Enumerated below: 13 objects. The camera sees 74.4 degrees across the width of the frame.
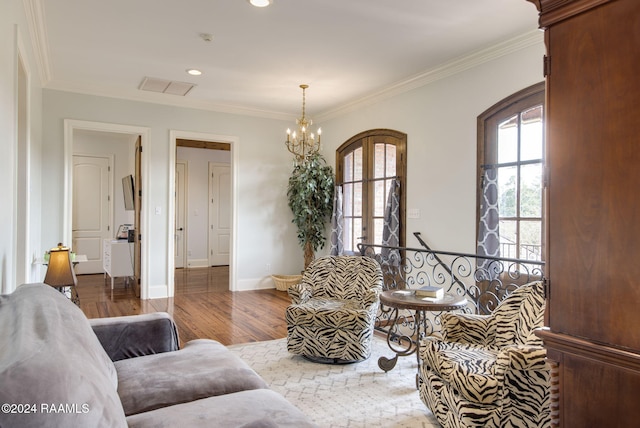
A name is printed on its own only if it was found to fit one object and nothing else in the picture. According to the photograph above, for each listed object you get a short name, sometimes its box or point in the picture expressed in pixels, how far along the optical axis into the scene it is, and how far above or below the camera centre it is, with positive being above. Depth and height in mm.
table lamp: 3141 -427
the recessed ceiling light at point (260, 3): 3174 +1609
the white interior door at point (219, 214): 9781 +12
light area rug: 2500 -1199
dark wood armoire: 1283 +22
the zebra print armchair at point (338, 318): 3312 -816
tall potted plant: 6445 +235
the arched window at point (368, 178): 5256 +506
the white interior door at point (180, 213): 9422 +32
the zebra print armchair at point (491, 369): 1857 -757
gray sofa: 879 -590
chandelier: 6736 +1190
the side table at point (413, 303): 2818 -600
